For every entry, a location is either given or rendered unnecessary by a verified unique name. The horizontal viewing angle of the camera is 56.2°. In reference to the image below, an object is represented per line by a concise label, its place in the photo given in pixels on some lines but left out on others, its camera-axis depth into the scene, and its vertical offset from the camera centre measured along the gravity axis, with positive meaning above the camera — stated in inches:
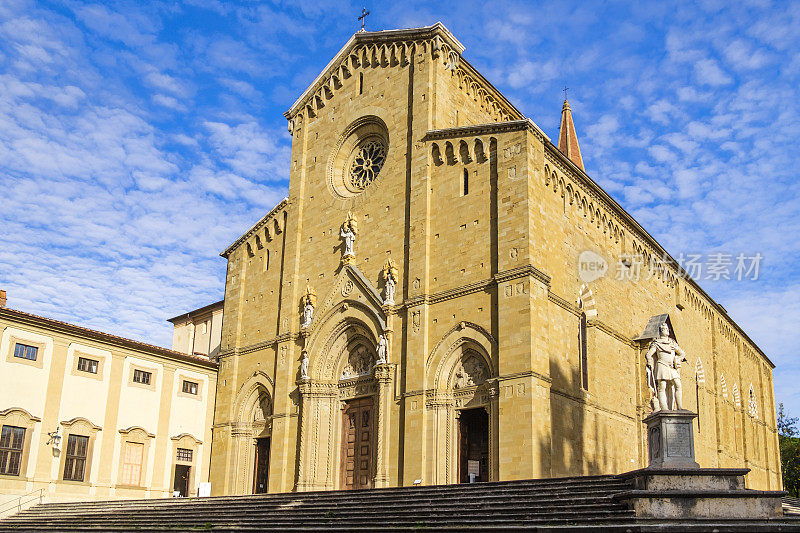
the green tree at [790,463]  2484.0 +62.7
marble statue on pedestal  666.8 +95.5
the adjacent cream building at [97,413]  1108.5 +73.9
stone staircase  566.9 -37.3
